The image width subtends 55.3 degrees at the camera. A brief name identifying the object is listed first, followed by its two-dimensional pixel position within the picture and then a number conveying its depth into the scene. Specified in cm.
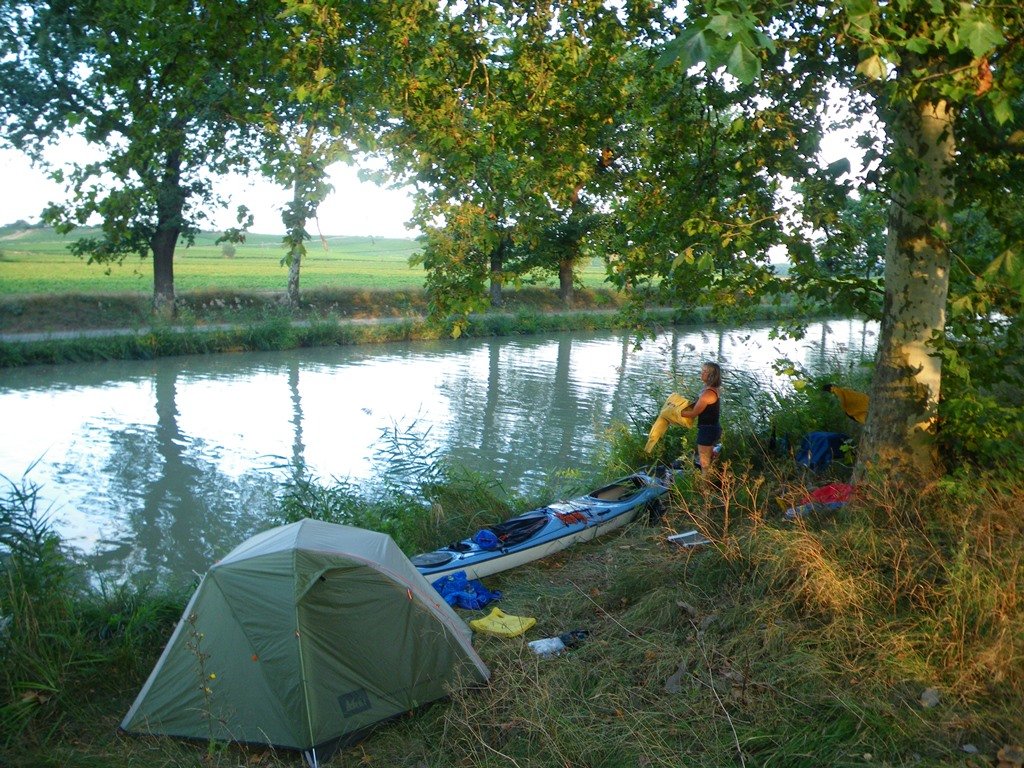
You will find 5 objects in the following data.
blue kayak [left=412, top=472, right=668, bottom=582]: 741
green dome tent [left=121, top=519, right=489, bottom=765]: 491
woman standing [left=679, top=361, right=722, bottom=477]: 884
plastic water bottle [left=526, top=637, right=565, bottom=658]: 537
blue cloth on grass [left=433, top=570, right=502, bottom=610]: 671
